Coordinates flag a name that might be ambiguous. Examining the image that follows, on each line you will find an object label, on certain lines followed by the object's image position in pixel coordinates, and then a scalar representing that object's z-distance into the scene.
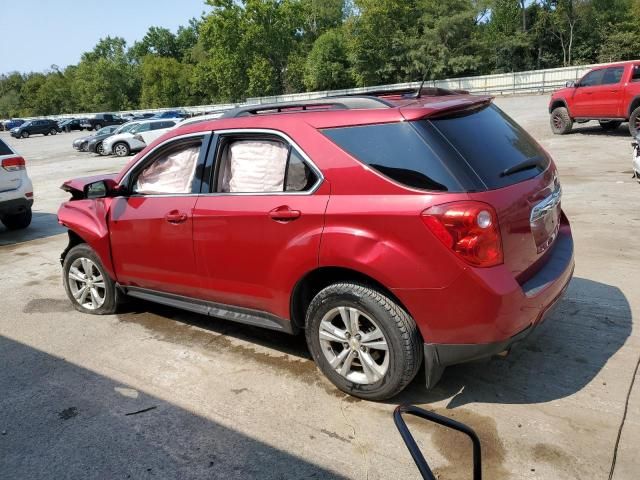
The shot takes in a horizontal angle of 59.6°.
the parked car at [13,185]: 8.74
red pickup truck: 13.76
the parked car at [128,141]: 25.14
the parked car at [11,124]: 70.19
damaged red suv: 2.94
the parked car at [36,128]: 53.00
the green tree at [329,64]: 61.49
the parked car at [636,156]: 8.73
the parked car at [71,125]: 56.62
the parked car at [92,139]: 27.39
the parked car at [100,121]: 52.66
